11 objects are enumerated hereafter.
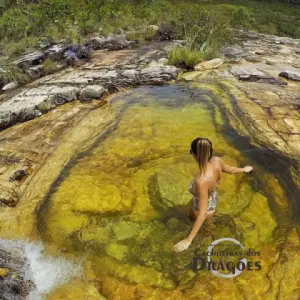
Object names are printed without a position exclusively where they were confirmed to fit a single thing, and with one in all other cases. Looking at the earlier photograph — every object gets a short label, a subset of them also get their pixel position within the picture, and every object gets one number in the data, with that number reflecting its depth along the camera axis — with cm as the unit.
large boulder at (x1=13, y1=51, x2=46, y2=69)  852
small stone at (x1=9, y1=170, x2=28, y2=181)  379
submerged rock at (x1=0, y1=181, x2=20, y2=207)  340
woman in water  253
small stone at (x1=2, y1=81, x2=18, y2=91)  741
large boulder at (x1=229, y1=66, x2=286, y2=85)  657
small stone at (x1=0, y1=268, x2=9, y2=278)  257
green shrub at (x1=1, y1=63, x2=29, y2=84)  773
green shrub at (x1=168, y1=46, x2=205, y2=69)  769
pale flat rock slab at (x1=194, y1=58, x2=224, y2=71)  758
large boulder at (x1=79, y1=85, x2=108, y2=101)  611
